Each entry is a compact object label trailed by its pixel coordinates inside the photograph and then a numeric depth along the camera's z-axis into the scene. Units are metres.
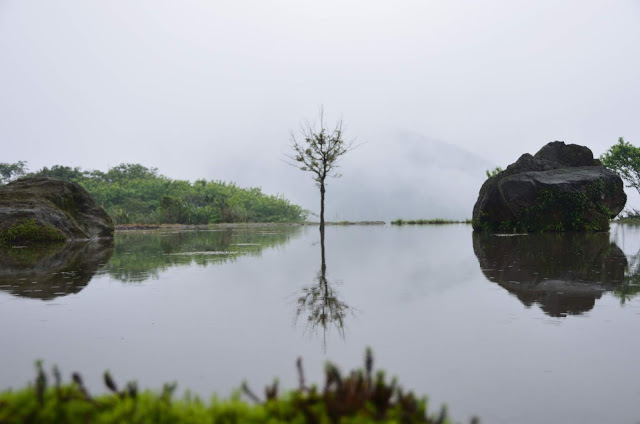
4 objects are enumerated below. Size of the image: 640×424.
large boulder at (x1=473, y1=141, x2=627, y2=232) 20.69
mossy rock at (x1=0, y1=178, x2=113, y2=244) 17.02
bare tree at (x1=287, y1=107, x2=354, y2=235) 26.70
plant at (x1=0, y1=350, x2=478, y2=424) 1.72
